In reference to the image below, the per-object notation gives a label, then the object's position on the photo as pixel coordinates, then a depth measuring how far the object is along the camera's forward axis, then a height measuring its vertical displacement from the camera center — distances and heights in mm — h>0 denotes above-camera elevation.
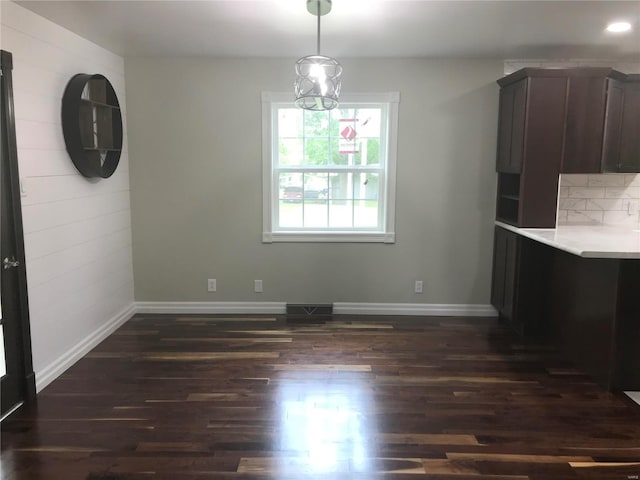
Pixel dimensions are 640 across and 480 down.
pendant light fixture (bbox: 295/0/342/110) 2908 +555
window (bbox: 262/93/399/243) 4664 -22
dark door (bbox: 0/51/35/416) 2799 -640
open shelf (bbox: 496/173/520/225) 4449 -224
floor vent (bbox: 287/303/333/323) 4777 -1356
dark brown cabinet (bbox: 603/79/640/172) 4066 +365
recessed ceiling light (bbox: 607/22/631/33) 3334 +1013
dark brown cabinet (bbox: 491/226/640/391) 3148 -976
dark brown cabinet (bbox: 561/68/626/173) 3902 +461
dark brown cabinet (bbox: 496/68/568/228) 3920 +285
